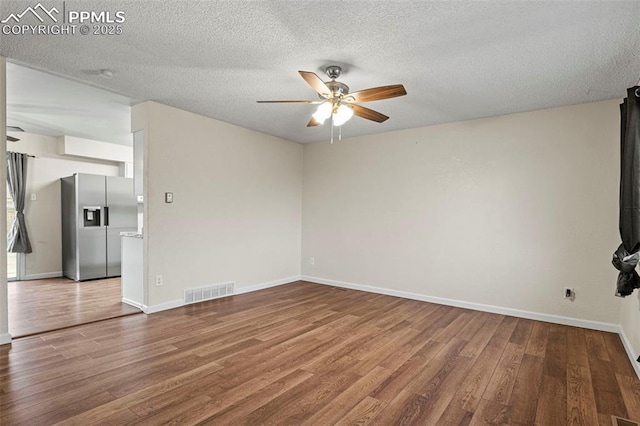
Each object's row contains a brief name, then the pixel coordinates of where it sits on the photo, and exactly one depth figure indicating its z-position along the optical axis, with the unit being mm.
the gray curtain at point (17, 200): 5621
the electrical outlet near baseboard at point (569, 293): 3676
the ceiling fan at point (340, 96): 2635
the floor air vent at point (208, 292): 4309
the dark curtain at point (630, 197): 2477
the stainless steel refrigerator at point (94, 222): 5734
